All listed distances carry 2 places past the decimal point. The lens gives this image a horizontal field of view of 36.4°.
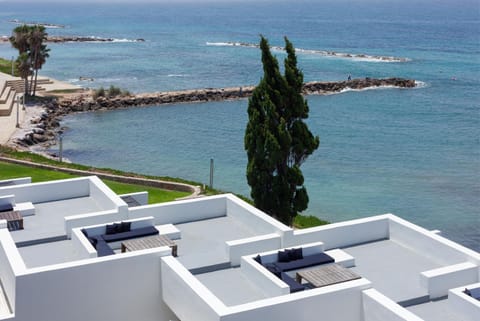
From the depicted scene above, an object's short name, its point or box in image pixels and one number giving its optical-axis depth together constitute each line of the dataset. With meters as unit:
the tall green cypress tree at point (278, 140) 23.27
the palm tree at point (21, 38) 58.81
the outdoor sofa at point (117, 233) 15.38
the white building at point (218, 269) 12.56
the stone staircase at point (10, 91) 52.78
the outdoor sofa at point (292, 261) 14.05
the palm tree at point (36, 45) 58.47
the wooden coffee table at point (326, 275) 13.45
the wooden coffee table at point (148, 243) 14.88
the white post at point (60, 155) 41.03
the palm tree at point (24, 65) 57.88
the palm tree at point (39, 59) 59.19
